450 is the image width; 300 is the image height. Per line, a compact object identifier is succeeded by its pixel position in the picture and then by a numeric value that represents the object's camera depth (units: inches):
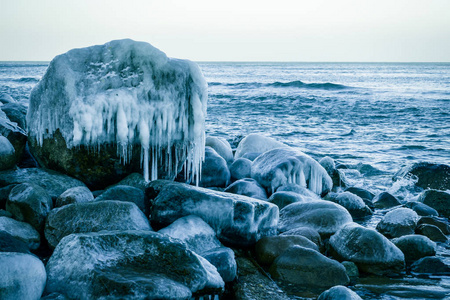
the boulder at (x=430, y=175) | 301.9
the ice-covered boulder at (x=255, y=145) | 338.0
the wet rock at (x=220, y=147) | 316.5
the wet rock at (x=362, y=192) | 280.5
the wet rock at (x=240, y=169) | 279.7
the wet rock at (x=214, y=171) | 258.1
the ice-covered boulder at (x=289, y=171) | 255.1
